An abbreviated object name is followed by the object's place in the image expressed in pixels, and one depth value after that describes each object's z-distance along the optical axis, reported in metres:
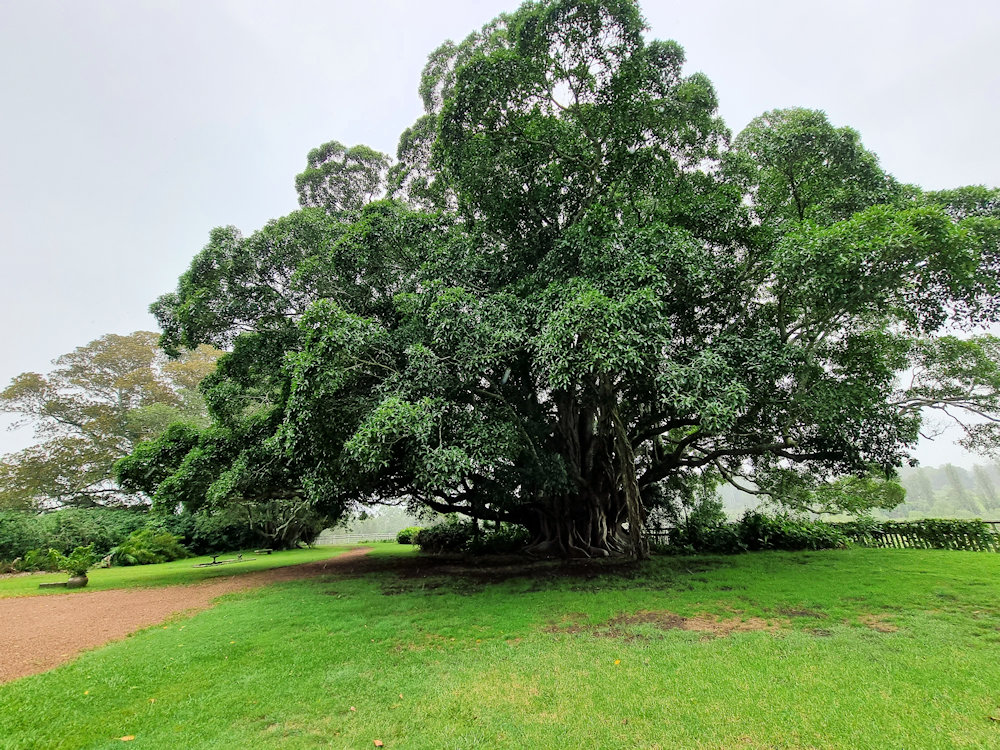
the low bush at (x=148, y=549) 15.57
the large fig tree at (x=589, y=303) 6.68
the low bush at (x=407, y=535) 22.14
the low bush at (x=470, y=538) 14.80
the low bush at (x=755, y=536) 12.35
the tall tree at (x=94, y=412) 21.02
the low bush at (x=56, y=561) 10.55
